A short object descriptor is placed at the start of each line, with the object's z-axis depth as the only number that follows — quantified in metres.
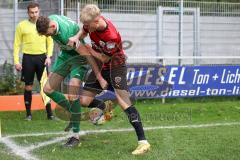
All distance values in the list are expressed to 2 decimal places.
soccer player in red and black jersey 10.64
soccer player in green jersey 11.40
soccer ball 13.15
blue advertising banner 19.88
